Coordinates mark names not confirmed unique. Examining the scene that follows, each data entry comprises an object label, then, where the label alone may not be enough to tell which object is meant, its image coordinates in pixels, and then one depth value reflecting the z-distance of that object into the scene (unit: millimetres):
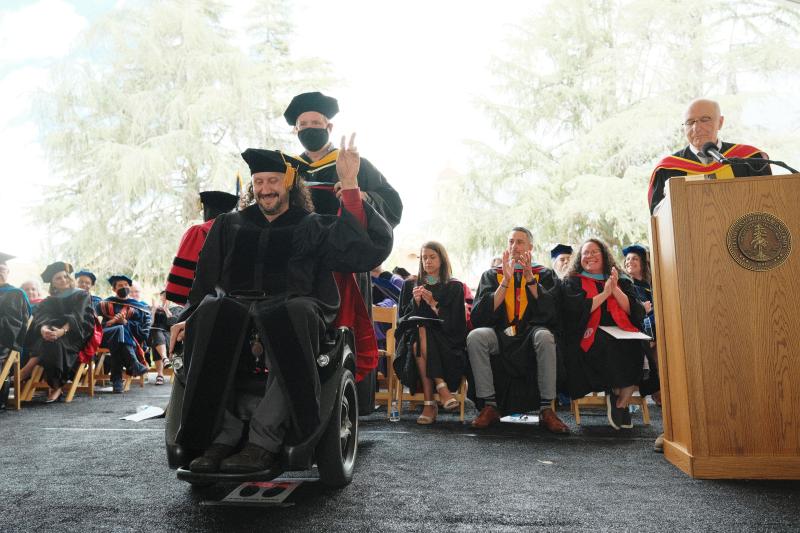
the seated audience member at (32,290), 7622
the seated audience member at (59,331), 6172
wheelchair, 2182
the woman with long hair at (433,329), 4707
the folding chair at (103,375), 7590
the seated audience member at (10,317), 5648
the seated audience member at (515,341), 4406
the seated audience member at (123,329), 7457
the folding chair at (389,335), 4828
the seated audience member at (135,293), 8539
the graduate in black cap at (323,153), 3541
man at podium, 3266
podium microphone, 2665
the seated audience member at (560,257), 5797
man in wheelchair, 2232
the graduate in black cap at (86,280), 7816
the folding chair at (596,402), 4543
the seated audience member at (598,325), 4367
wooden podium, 2494
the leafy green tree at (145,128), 13461
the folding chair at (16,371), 5516
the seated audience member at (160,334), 8680
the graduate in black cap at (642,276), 5227
